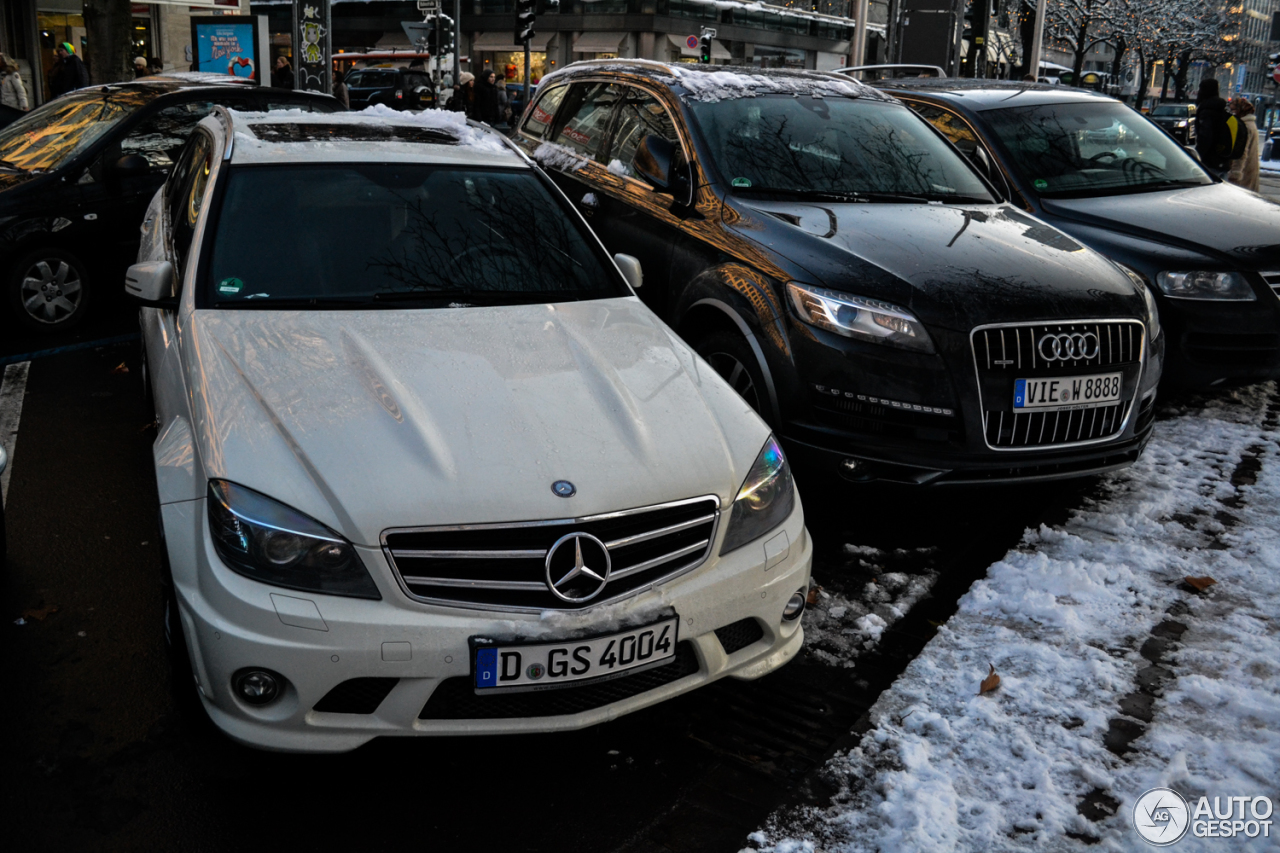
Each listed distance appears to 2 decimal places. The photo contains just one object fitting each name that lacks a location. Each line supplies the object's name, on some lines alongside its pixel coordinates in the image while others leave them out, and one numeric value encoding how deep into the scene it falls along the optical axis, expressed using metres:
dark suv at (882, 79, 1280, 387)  6.25
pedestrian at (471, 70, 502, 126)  22.09
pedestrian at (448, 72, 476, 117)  22.08
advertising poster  17.09
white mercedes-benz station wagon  2.62
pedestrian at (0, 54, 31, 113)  15.10
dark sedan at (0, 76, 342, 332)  7.13
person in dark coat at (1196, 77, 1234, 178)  11.95
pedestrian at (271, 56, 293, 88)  22.10
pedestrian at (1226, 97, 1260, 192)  12.73
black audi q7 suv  4.37
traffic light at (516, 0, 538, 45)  22.52
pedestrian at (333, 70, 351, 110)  20.69
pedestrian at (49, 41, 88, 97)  16.95
